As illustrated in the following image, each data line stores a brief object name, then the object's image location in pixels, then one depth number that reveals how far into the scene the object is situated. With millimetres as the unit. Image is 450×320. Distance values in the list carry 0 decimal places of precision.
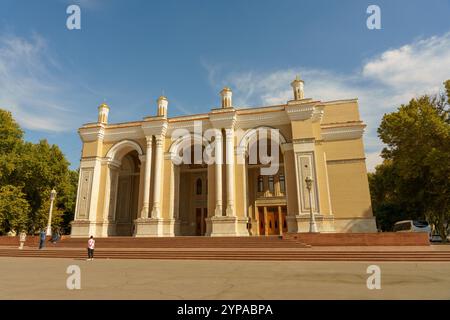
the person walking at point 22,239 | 20206
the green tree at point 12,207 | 26641
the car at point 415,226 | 29242
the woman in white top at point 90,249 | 14677
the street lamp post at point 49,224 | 24352
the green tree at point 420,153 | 21094
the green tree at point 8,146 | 28172
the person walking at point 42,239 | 19086
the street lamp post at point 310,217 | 18828
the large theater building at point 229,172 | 22438
